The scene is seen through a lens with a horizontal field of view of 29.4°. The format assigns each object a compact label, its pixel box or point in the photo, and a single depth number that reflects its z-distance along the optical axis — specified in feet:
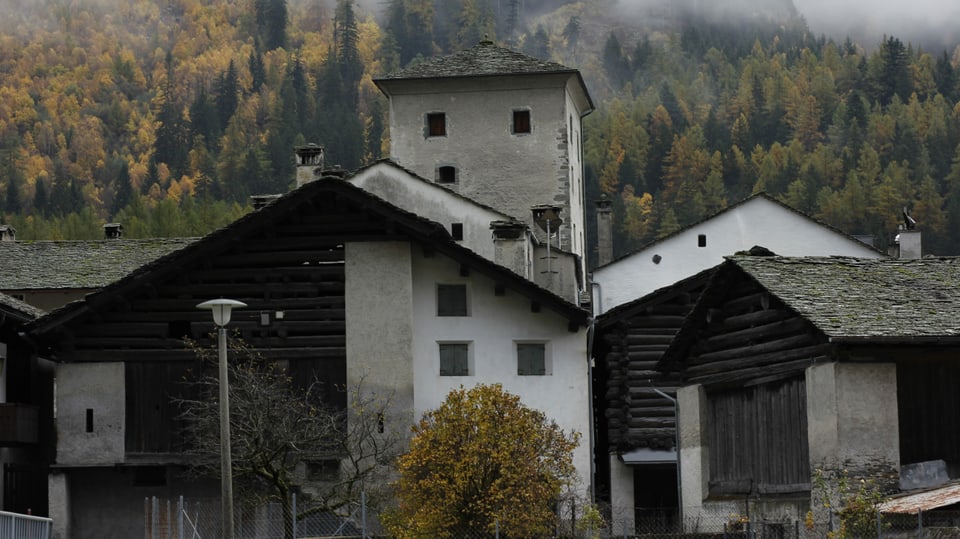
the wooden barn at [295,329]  159.33
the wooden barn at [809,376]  114.73
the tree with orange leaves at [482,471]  132.67
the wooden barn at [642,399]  179.73
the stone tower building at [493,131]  260.83
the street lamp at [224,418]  105.60
